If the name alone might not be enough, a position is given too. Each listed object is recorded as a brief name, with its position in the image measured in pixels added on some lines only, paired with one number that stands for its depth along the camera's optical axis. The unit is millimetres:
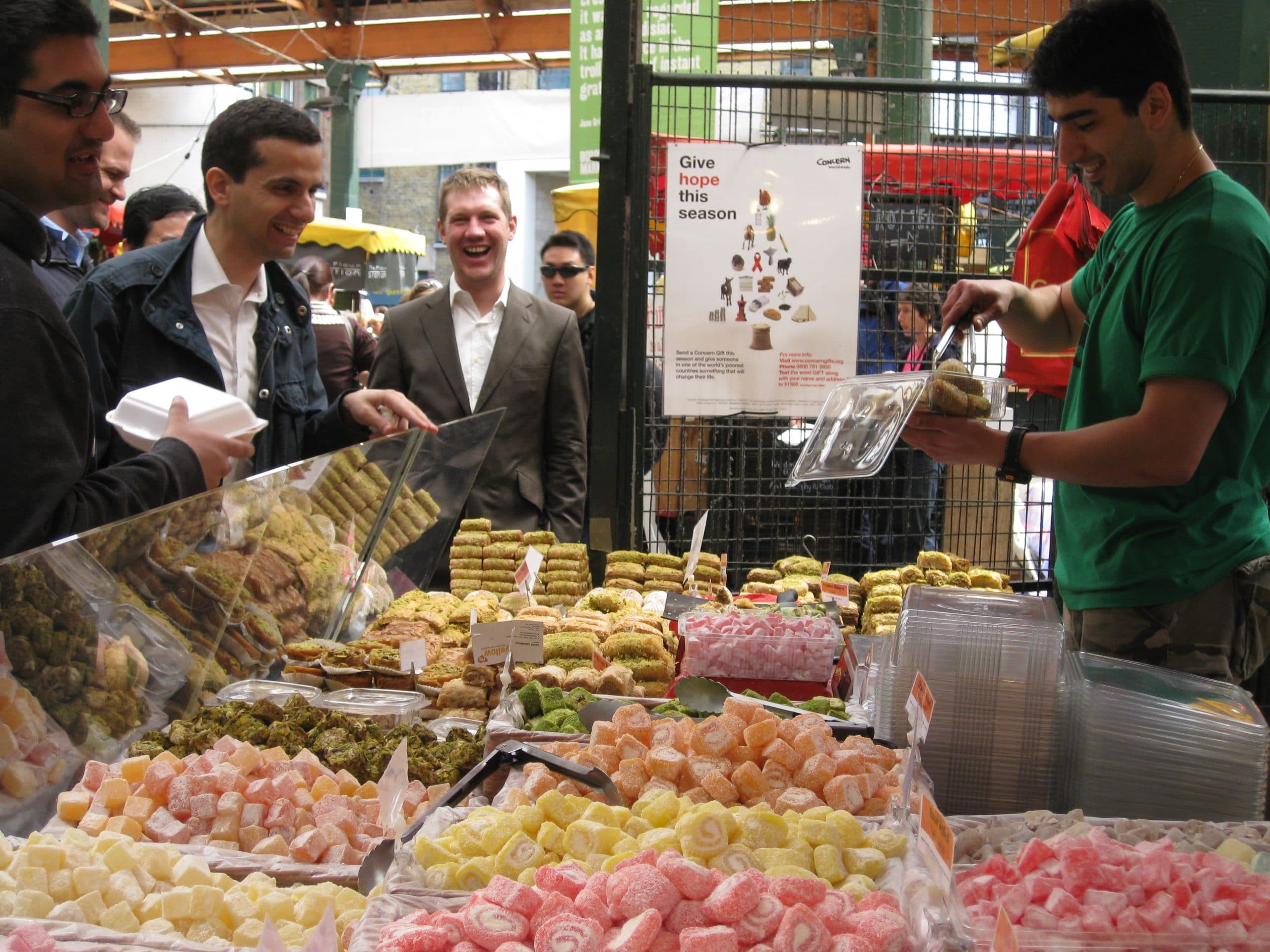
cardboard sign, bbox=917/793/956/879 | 1222
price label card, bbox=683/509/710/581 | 3449
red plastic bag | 3508
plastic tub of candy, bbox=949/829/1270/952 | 1268
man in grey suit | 4145
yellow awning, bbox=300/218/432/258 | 10102
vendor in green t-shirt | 2088
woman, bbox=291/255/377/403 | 5445
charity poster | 3922
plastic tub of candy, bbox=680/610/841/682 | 2664
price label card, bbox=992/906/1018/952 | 1027
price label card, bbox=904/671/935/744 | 1423
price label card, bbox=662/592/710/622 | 3199
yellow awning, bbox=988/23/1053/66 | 4168
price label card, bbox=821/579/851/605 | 3500
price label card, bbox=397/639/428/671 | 2586
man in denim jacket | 2826
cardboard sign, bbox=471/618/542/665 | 2430
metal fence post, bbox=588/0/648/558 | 3947
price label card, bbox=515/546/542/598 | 3174
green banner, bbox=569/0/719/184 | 4070
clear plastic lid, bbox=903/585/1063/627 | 1930
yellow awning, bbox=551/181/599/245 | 6660
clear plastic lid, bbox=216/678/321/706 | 2389
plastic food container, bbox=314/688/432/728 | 2342
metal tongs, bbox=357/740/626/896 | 1498
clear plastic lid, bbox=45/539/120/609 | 1606
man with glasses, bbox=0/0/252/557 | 1710
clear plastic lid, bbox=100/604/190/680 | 1803
